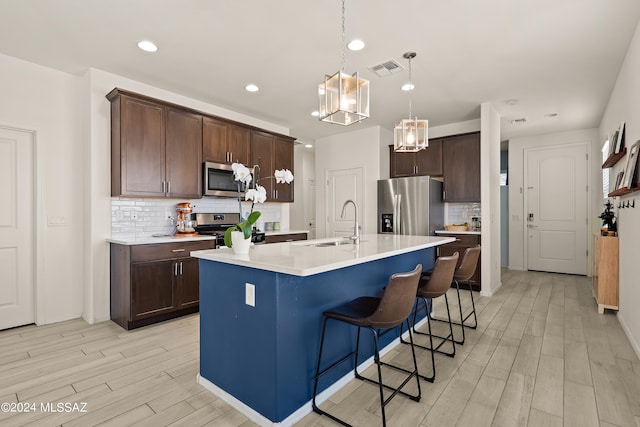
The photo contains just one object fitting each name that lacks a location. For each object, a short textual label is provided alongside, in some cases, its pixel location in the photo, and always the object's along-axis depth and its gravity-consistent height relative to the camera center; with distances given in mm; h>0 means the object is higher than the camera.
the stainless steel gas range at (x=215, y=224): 4320 -150
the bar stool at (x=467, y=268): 2920 -505
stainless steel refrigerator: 5129 +100
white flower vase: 2076 -191
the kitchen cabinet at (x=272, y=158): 4872 +848
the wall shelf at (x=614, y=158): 3234 +564
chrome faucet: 2873 -221
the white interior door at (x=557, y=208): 5984 +51
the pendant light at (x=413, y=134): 3211 +772
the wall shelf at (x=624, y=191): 2637 +177
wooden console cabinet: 3604 -687
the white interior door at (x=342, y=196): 6047 +304
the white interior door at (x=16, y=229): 3260 -147
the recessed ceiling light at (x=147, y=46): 2939 +1533
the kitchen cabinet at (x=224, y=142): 4215 +964
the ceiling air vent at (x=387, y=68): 3340 +1519
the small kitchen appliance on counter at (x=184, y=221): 3936 -98
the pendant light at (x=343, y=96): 2133 +790
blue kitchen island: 1771 -652
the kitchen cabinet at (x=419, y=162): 5477 +874
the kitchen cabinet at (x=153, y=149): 3443 +734
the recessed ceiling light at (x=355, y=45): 2910 +1519
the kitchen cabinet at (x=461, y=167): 5145 +713
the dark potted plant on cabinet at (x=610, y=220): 3883 -108
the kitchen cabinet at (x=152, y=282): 3227 -721
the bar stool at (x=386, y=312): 1738 -587
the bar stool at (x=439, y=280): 2363 -507
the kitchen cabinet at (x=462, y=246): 4761 -517
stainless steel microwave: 4168 +425
